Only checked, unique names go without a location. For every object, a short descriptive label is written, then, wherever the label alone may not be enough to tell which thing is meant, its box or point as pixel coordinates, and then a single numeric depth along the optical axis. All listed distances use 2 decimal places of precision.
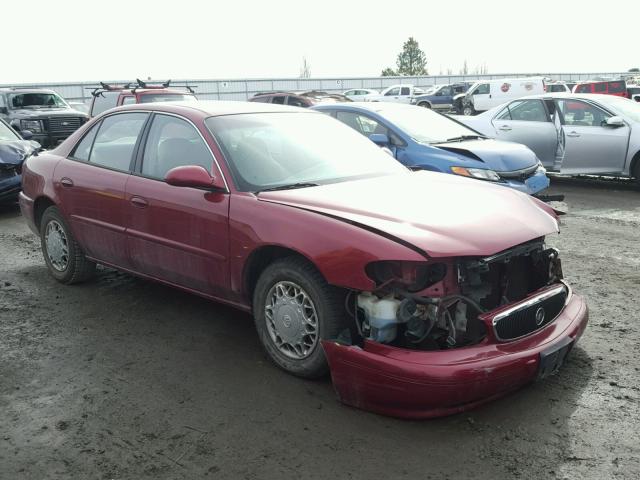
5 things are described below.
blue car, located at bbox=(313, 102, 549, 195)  8.05
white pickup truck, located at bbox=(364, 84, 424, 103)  39.10
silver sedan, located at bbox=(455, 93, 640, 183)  10.32
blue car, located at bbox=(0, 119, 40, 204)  9.53
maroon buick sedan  3.33
